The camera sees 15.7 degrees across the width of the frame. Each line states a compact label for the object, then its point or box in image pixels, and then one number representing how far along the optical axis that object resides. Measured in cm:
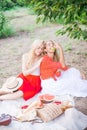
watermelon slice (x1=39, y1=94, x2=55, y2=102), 396
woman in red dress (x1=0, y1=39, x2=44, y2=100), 414
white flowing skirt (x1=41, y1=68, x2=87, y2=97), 417
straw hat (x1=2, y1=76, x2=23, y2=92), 413
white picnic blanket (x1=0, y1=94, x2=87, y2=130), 366
